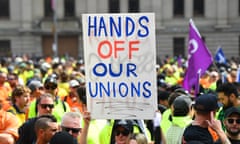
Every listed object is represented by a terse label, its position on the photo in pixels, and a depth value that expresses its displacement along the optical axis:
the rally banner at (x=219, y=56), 38.65
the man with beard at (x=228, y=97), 12.20
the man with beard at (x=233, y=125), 9.38
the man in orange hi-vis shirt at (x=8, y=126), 11.26
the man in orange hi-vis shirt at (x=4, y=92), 15.55
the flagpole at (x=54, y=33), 60.58
